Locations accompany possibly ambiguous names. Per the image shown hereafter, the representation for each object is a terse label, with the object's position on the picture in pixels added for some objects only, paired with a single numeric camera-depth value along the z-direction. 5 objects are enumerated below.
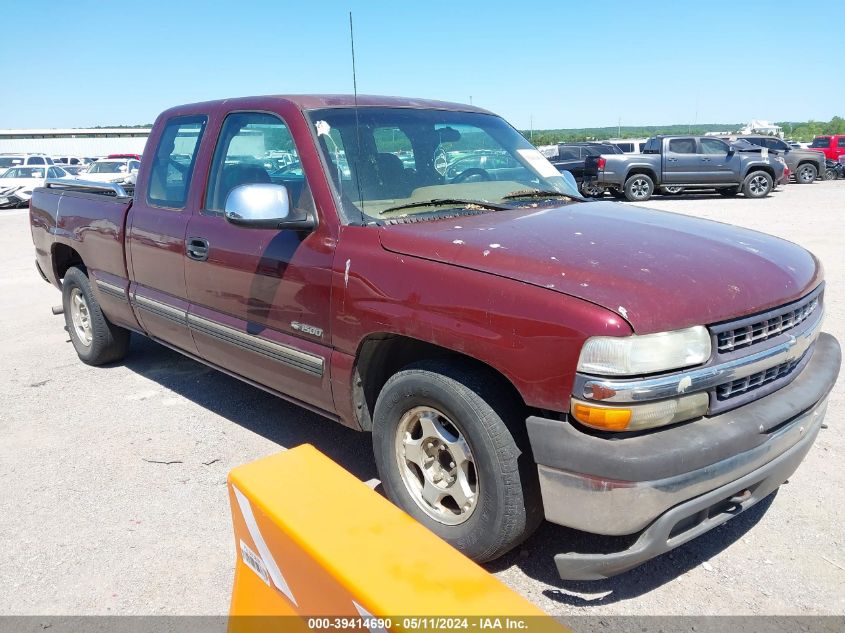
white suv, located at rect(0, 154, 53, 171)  27.19
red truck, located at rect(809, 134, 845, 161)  29.27
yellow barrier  1.65
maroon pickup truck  2.31
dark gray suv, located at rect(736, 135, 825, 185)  25.00
